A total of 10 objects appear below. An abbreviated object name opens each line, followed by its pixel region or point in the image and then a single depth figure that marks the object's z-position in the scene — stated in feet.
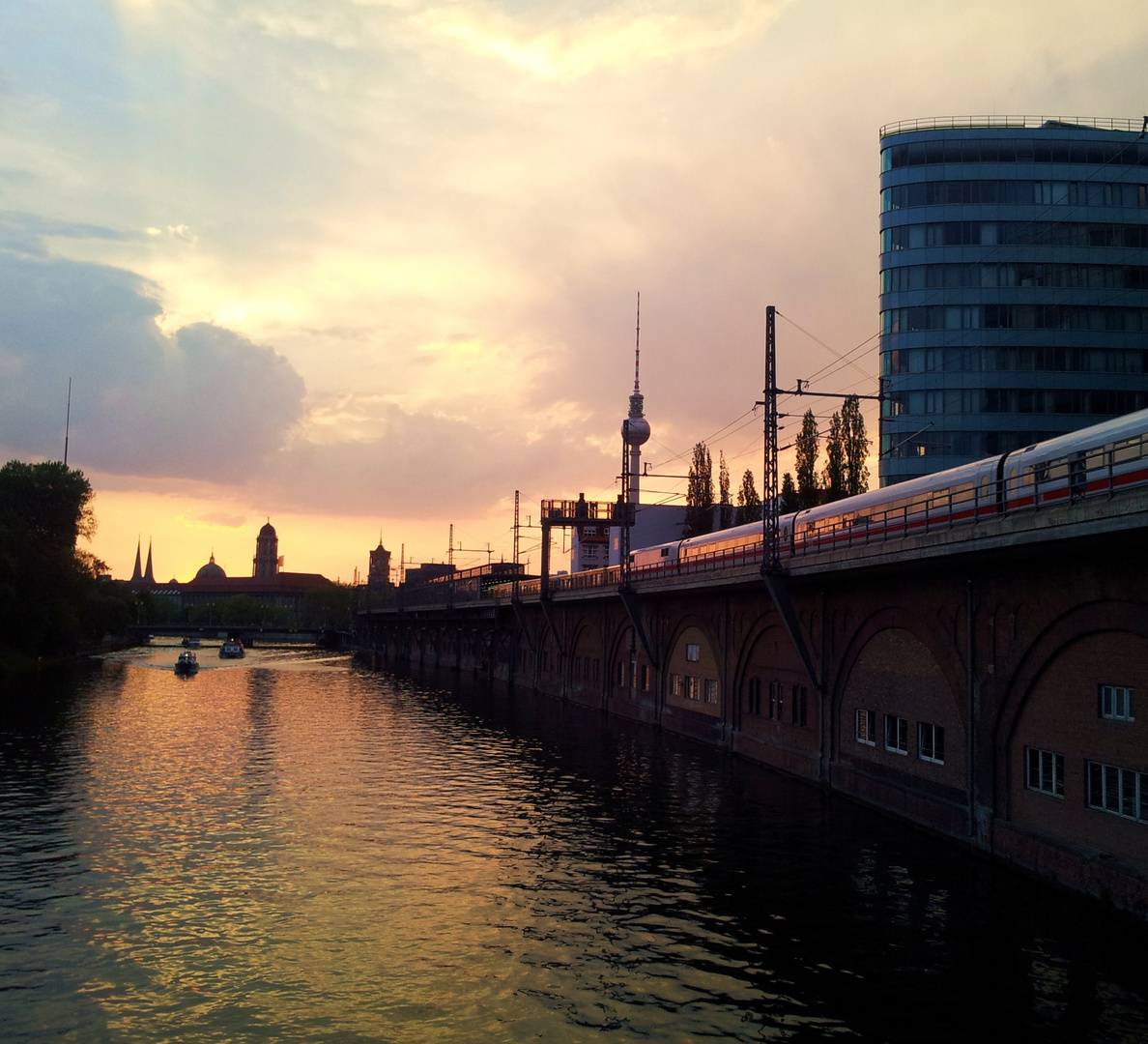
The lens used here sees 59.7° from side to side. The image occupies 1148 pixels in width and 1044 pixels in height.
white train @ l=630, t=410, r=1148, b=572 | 86.53
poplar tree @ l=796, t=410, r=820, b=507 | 267.18
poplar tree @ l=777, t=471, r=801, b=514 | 278.67
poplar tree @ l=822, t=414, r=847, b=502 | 259.60
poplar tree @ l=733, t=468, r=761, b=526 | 349.82
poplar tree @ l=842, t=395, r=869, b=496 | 257.55
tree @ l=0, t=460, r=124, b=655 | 340.59
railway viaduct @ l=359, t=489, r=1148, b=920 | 81.87
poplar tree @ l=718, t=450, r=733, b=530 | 364.58
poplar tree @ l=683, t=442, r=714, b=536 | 363.76
